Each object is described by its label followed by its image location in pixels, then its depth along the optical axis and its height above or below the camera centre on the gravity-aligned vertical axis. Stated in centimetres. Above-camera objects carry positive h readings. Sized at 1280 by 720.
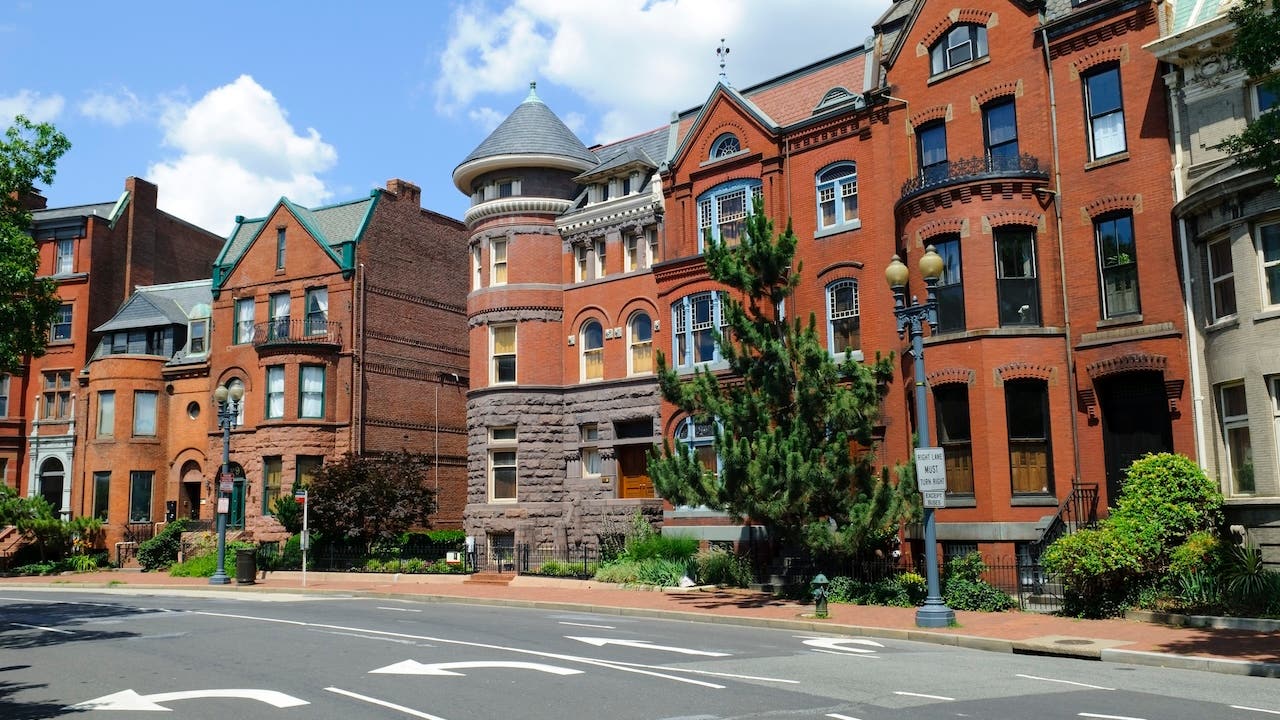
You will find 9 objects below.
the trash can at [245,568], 3244 -153
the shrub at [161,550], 4169 -118
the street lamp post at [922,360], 1800 +248
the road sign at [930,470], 1861 +50
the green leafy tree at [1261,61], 1418 +582
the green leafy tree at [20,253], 2062 +526
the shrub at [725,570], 2609 -163
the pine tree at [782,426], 2105 +156
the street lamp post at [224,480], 3256 +114
